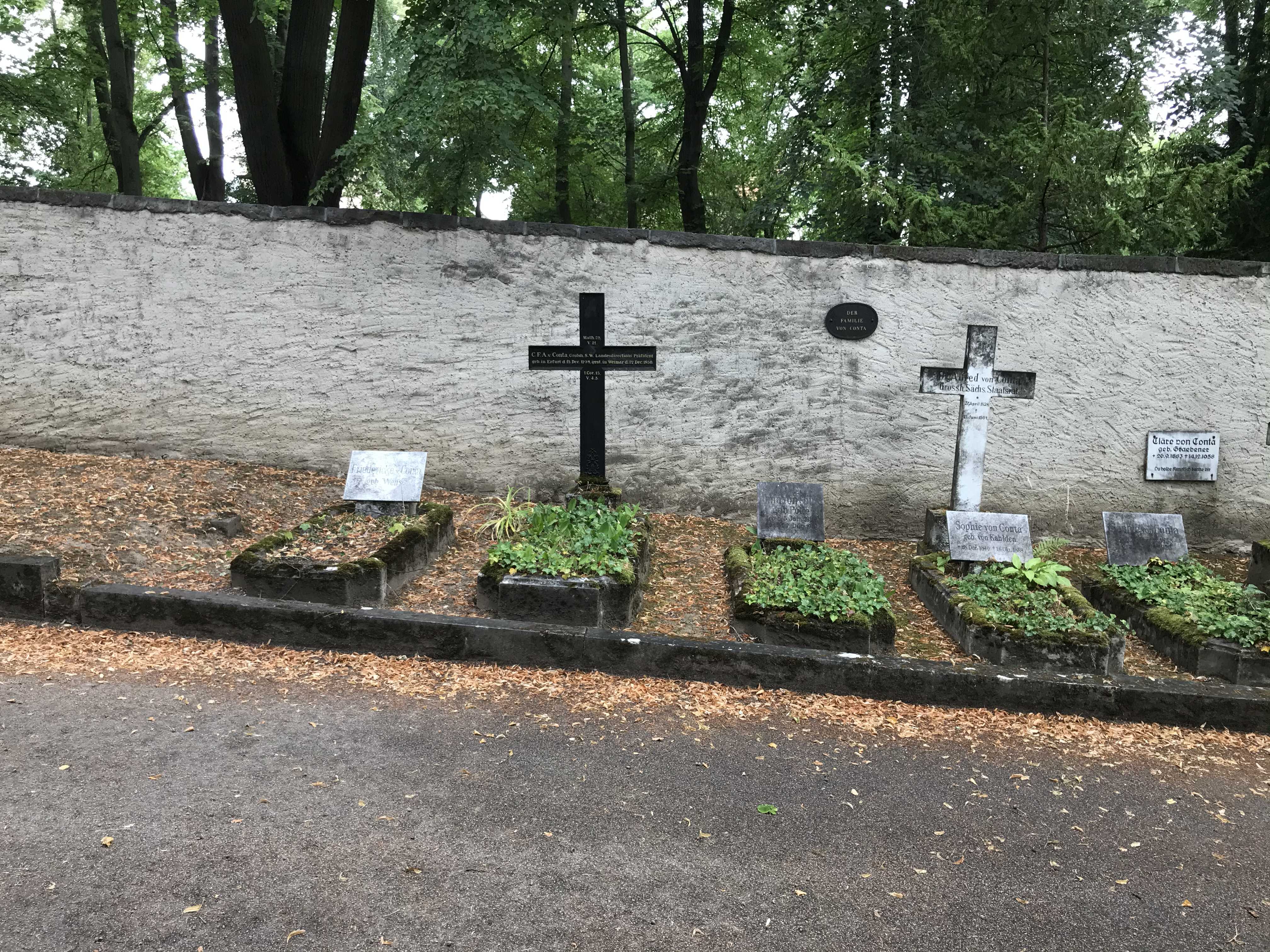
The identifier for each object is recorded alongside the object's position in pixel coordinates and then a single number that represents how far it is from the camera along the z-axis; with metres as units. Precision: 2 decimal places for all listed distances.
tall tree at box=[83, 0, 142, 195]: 10.49
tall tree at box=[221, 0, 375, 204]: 8.02
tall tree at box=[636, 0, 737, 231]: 12.35
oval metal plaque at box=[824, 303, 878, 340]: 6.91
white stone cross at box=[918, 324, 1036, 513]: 6.04
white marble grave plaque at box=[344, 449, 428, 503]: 6.21
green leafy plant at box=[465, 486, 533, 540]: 6.34
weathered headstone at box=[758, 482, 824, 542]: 6.24
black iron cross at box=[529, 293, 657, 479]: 6.76
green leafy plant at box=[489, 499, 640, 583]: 5.14
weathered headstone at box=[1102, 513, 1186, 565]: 6.05
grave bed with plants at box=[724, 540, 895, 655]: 4.71
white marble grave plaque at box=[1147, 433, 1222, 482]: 6.98
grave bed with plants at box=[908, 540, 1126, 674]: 4.65
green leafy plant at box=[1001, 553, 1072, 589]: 5.34
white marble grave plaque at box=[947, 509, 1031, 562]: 5.71
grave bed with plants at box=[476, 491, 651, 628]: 4.92
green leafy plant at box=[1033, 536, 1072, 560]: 6.10
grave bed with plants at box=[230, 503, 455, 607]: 5.02
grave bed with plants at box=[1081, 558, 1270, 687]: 4.61
